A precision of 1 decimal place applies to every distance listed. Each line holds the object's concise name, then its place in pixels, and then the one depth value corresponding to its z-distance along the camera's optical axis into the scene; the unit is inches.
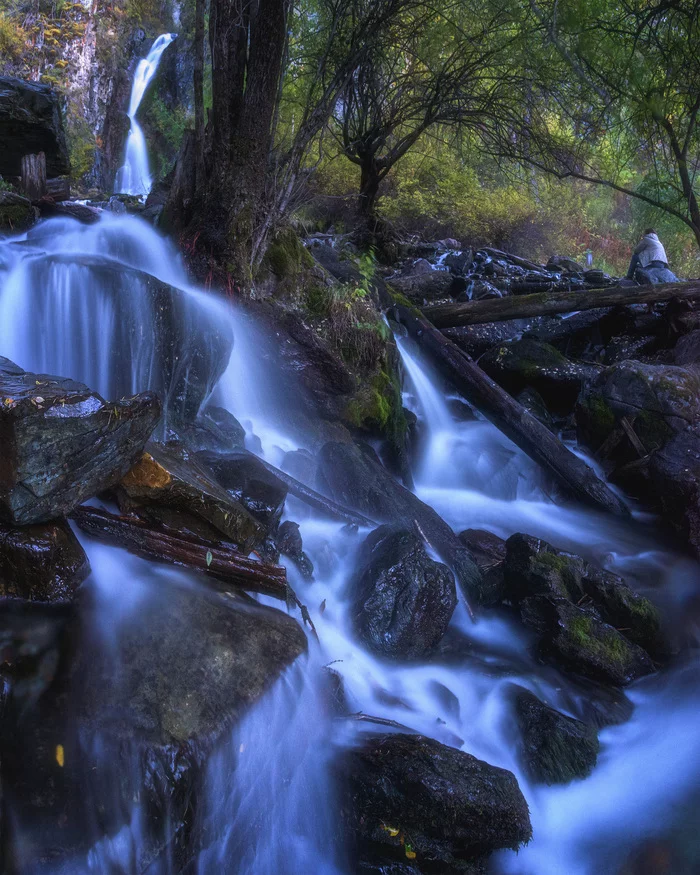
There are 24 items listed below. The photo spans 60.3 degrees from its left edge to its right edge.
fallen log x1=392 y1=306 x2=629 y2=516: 254.2
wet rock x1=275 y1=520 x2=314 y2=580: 169.6
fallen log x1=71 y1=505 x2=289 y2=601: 126.9
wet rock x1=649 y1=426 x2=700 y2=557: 227.0
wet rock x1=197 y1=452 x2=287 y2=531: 166.1
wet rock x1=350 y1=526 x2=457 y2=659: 158.9
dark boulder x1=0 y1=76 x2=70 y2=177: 356.8
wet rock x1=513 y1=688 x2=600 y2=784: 135.6
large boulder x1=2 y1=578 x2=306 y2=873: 83.5
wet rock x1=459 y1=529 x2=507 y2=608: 189.9
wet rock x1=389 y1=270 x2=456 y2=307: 377.1
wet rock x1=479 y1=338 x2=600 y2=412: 310.7
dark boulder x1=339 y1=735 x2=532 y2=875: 107.9
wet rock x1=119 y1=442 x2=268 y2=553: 131.6
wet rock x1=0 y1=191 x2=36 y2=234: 258.4
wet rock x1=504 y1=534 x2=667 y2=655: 177.2
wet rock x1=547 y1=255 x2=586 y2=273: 552.4
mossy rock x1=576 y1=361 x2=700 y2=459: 259.8
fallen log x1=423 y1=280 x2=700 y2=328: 324.2
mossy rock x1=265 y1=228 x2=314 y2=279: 258.4
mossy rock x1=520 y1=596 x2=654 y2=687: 163.3
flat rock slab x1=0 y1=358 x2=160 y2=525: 102.6
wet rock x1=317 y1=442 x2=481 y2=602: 201.6
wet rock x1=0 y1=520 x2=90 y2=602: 105.5
